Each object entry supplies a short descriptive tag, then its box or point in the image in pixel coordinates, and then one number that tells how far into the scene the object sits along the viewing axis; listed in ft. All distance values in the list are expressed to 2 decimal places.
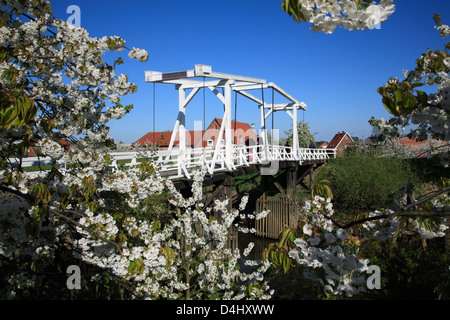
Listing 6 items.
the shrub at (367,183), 51.06
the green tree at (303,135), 97.55
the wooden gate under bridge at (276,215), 46.64
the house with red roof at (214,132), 119.14
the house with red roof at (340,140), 129.08
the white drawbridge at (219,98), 26.94
